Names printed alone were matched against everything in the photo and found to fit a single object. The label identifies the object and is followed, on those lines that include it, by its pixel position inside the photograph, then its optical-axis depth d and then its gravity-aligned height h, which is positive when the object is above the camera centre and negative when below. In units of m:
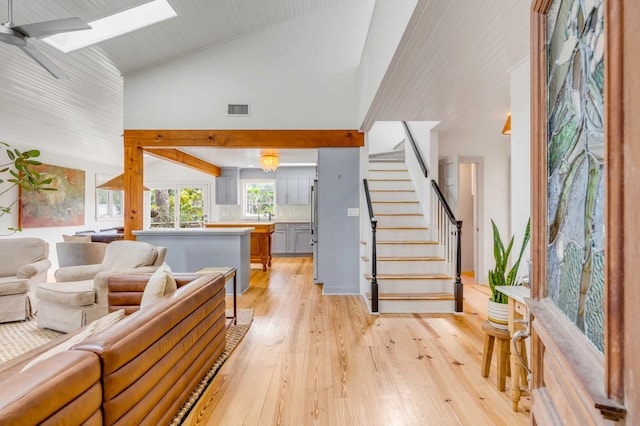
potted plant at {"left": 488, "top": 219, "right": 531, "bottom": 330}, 2.17 -0.49
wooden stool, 2.13 -0.89
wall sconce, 3.52 +0.93
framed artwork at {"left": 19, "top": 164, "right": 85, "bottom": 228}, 5.75 +0.21
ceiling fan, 2.42 +1.39
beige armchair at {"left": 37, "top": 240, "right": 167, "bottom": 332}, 3.11 -0.75
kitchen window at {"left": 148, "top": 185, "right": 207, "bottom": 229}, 8.97 +0.21
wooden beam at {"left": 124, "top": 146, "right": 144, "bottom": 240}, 4.52 +0.31
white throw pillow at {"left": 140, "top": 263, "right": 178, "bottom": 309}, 2.10 -0.48
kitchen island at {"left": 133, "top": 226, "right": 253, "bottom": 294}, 4.70 -0.51
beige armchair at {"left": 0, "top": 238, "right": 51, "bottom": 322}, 3.46 -0.67
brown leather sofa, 0.94 -0.61
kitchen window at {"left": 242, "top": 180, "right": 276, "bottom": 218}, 8.81 +0.43
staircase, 3.79 -0.57
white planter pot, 2.16 -0.68
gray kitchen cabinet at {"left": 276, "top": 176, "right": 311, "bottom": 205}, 8.38 +0.64
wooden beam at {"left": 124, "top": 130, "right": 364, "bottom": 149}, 4.64 +1.08
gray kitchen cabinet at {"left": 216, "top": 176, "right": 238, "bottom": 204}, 8.53 +0.62
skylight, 3.65 +2.13
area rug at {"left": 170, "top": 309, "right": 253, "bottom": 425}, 1.91 -1.15
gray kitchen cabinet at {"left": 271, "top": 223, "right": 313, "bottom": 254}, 8.02 -0.62
